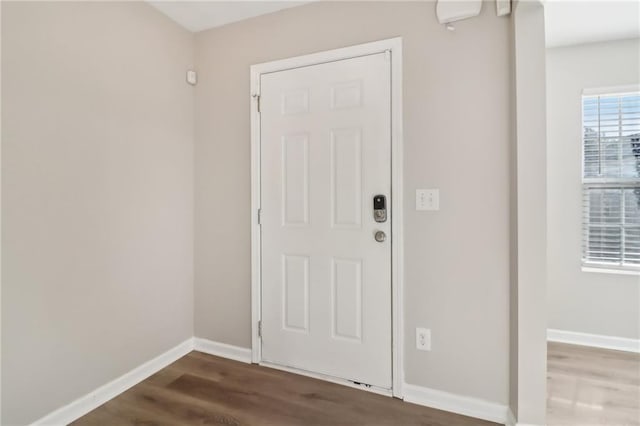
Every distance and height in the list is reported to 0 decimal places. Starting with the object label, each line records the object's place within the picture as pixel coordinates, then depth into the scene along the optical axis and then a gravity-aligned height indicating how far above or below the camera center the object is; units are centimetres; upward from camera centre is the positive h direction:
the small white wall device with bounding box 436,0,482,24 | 166 +108
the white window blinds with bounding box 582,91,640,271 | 256 +23
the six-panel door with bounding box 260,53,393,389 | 191 -7
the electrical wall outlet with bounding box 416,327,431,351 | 182 -77
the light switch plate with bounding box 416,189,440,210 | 180 +6
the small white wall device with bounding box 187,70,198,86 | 241 +104
